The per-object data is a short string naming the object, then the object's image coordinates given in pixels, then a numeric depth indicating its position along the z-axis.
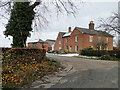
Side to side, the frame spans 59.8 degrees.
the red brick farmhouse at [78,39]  26.74
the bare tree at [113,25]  14.59
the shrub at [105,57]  13.56
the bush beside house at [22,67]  4.44
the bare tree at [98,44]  18.91
